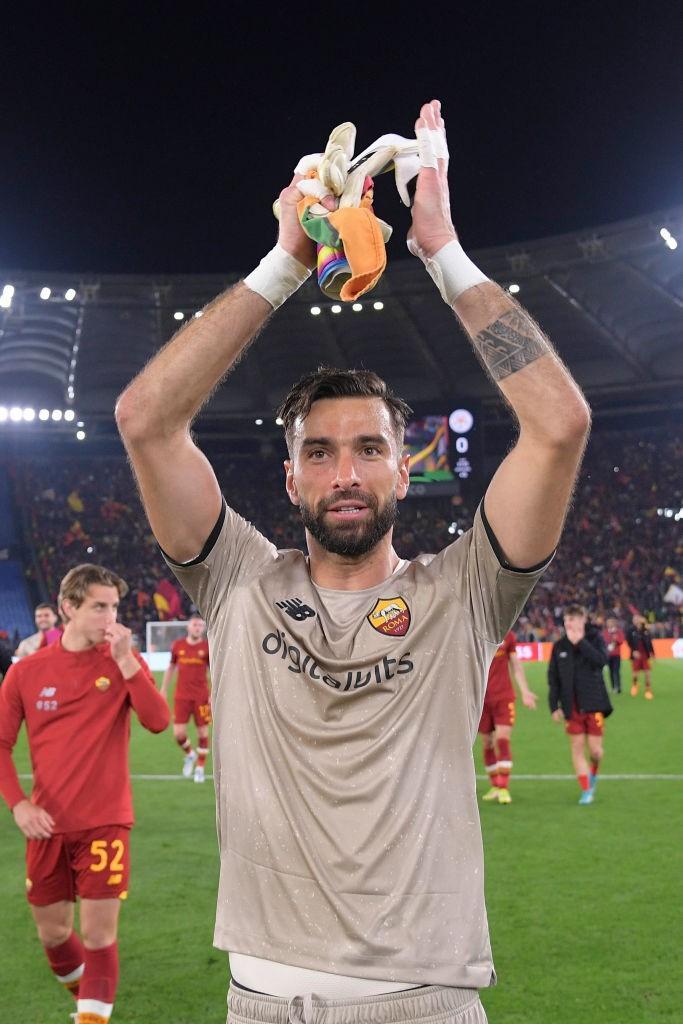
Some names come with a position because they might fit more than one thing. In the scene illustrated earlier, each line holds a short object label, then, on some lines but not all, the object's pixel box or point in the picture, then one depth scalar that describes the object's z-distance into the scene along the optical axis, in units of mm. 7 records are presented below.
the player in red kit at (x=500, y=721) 11070
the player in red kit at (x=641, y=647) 23078
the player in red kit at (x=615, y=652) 24344
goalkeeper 2188
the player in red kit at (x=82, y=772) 5066
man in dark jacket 10758
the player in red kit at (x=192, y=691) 13281
